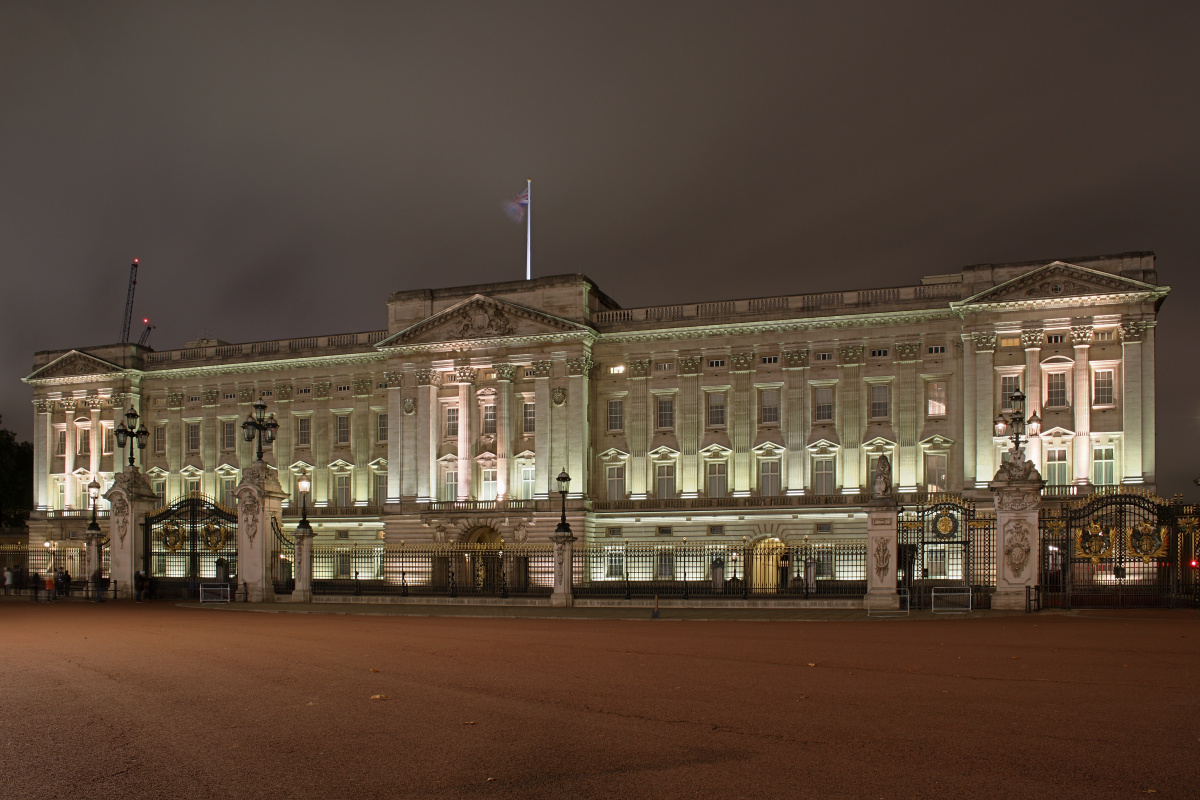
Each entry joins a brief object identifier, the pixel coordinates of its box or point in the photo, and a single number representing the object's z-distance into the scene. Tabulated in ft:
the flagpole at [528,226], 194.90
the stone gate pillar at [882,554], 89.10
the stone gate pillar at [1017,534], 87.15
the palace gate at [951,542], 91.76
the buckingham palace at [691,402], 159.02
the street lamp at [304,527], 110.63
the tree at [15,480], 270.67
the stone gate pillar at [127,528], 115.03
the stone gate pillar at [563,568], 106.32
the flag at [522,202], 194.39
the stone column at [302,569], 110.52
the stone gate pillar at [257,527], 107.86
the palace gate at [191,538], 113.29
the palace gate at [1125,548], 88.79
